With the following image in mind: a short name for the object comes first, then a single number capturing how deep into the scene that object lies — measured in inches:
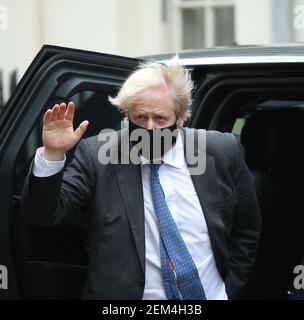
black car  211.5
